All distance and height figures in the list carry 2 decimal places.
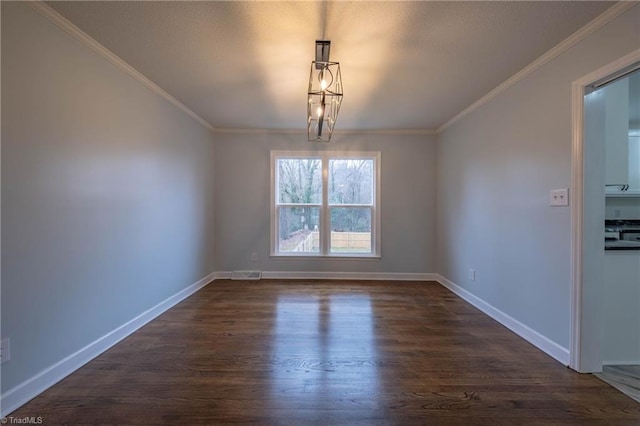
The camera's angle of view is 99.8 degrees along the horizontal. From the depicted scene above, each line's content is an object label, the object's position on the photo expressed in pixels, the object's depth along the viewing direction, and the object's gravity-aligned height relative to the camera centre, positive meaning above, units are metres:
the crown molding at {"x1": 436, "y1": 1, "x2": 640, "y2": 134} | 1.61 +1.19
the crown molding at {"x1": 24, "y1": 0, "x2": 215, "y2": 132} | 1.64 +1.22
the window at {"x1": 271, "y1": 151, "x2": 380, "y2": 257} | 4.38 +0.04
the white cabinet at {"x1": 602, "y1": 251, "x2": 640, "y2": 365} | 1.95 -0.73
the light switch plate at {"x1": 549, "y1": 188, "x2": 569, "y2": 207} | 1.95 +0.08
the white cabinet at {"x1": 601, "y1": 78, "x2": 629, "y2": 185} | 2.21 +0.61
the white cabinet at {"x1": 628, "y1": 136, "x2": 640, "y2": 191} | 2.67 +0.47
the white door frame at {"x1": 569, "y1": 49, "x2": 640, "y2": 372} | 1.86 -0.30
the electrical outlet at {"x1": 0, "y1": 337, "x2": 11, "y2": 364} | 1.44 -0.76
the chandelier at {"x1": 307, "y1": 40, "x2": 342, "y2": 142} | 1.94 +1.17
